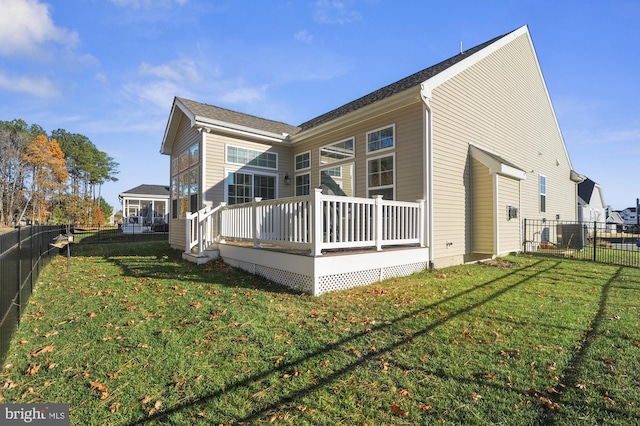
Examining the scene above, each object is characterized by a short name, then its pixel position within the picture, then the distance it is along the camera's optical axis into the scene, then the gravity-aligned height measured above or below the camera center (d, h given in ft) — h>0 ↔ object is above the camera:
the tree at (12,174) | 99.86 +16.06
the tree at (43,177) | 103.09 +15.73
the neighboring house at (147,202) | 98.15 +6.09
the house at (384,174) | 19.67 +4.56
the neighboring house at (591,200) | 78.09 +4.62
